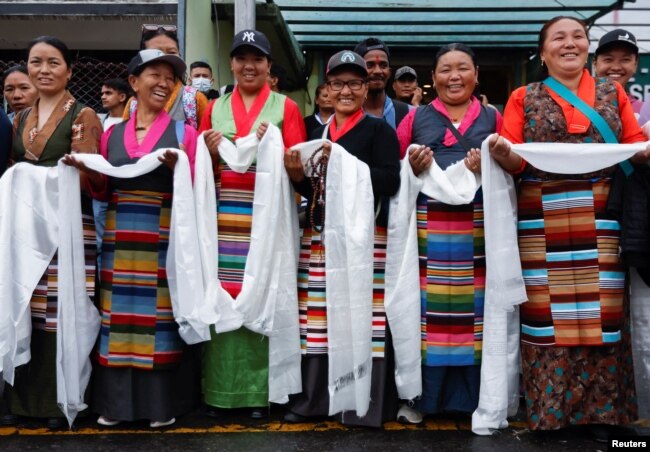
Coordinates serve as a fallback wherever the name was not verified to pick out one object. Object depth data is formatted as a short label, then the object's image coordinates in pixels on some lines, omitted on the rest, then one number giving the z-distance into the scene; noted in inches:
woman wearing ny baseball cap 151.1
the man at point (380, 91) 187.5
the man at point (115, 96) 228.5
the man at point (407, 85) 232.4
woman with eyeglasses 148.8
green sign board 412.5
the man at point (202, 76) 238.1
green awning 351.3
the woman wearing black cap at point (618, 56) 168.7
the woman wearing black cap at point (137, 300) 147.1
